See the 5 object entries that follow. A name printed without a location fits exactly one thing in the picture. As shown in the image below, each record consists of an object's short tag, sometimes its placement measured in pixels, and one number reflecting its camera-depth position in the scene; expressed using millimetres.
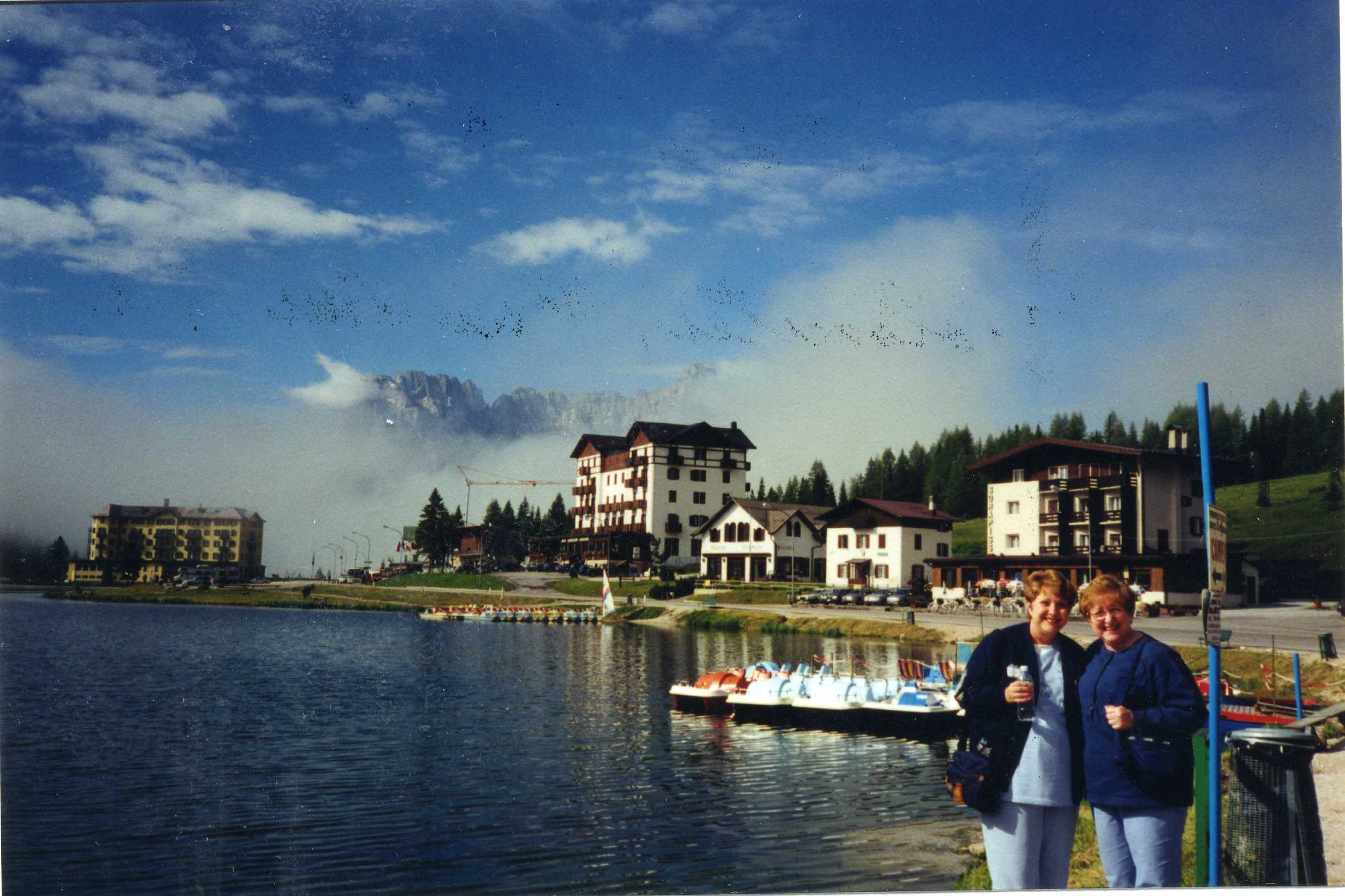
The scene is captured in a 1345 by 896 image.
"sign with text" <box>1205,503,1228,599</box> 7715
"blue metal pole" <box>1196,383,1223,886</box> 7609
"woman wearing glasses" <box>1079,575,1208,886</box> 6680
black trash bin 7535
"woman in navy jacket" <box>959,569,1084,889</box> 6766
